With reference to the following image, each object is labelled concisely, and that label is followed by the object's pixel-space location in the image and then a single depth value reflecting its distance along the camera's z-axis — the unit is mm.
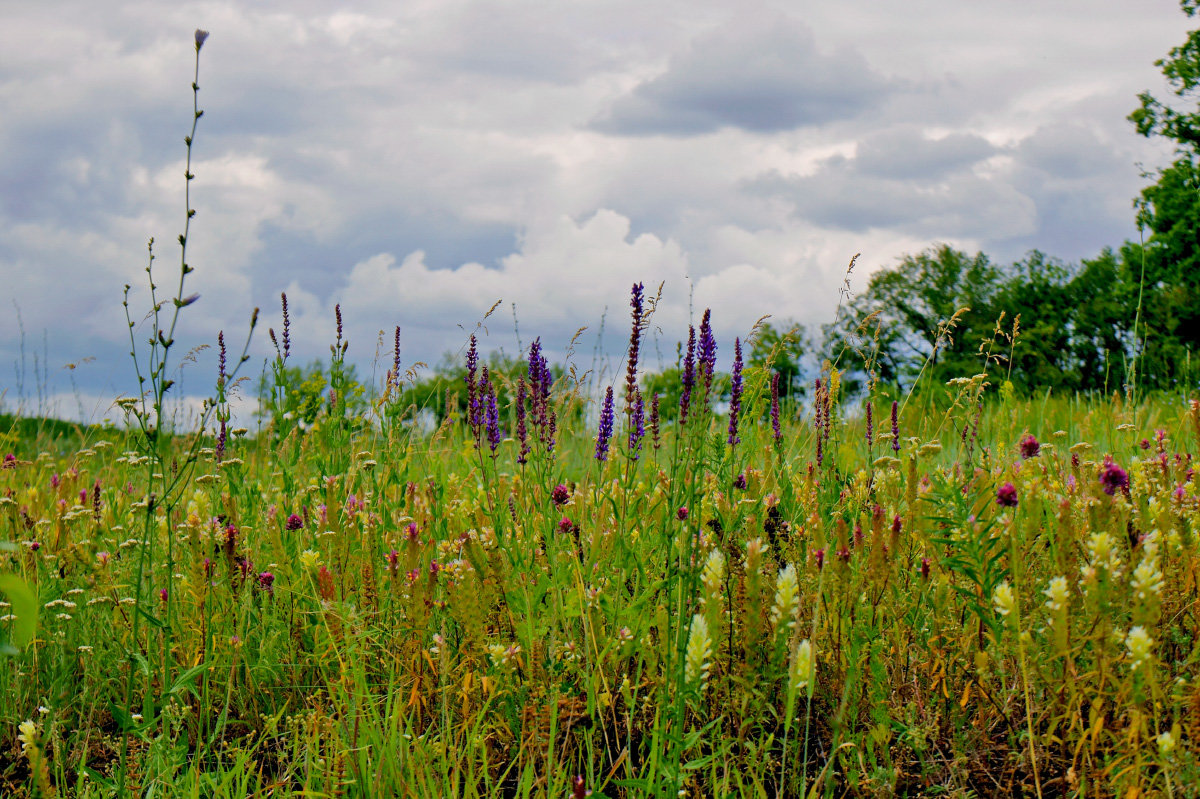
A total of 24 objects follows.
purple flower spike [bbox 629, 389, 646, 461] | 2951
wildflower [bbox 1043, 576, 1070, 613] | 1906
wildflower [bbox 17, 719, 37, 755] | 1983
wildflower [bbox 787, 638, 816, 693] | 1675
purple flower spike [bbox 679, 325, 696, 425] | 2166
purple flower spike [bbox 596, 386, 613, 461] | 2900
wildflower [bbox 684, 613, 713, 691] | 1744
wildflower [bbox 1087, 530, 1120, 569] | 1950
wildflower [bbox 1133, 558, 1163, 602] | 1842
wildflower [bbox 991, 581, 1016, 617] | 1997
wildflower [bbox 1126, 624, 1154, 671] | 1785
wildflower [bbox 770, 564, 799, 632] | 1758
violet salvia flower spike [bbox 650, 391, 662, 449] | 2756
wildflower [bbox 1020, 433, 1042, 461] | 2365
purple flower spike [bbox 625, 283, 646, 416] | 2268
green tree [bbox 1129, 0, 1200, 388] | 24594
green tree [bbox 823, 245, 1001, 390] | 40312
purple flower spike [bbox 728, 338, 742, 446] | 2631
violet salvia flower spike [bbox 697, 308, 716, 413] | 2127
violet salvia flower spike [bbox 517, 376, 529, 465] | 2941
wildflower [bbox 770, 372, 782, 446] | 3576
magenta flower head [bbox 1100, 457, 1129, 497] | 2191
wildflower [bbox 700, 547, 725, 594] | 1927
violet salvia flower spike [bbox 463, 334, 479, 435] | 3064
